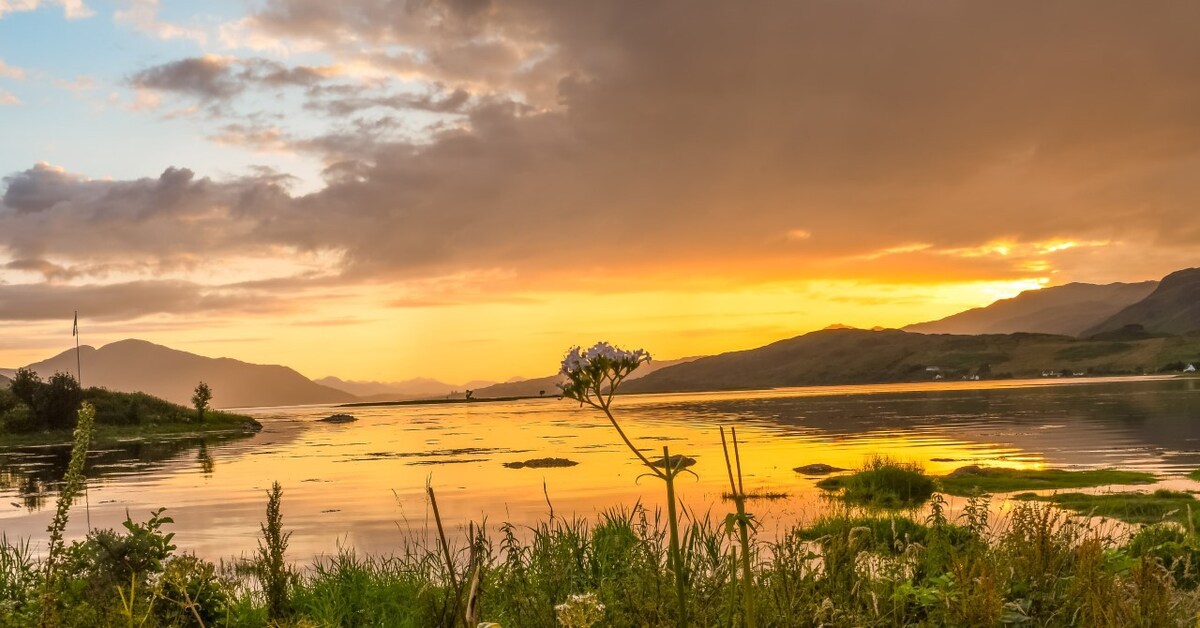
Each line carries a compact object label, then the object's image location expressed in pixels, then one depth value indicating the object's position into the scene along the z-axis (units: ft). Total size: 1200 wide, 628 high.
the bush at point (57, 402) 241.76
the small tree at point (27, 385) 240.16
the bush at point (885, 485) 84.33
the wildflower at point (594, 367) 15.01
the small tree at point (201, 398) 288.10
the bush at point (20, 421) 236.02
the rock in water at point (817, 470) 107.04
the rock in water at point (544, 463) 127.03
